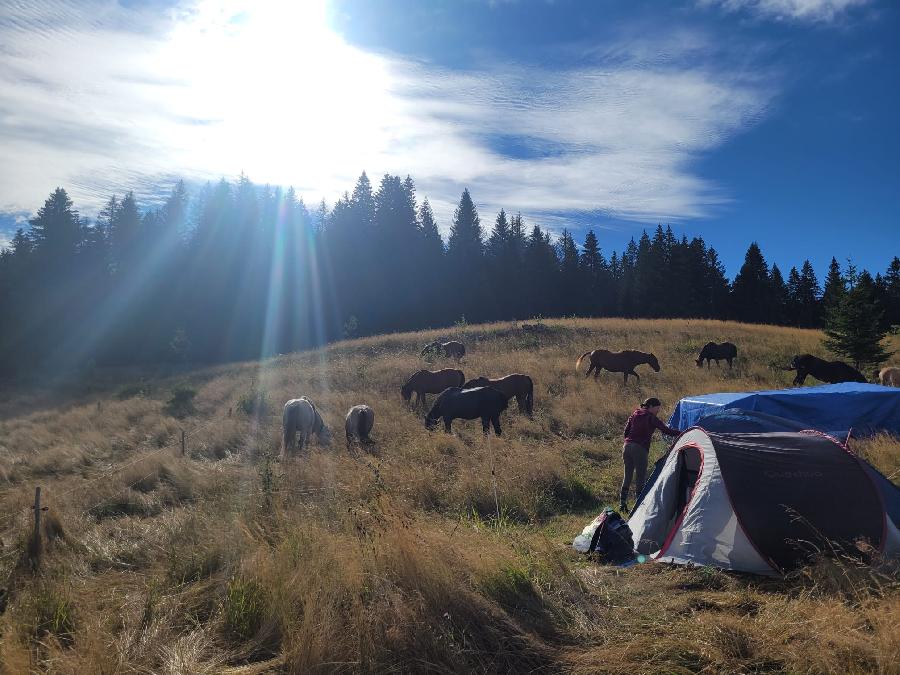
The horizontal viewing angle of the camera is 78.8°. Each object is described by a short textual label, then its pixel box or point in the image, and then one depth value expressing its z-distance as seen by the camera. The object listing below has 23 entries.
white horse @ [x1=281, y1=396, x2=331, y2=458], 12.92
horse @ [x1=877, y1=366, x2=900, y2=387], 17.95
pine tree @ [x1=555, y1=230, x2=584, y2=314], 61.44
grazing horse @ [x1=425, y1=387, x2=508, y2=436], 14.17
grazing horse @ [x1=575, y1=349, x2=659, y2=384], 21.41
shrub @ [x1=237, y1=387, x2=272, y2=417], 19.21
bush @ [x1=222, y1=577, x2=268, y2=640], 4.34
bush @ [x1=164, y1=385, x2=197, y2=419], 21.61
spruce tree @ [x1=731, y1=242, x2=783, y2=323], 60.28
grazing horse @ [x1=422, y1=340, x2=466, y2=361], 26.95
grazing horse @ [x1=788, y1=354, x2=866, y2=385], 19.08
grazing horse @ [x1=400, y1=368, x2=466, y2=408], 19.12
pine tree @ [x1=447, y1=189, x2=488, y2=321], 57.19
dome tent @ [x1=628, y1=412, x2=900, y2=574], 5.80
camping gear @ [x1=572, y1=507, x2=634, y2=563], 6.58
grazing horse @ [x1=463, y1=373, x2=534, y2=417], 17.02
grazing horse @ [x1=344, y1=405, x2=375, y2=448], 13.23
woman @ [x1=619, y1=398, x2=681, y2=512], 9.05
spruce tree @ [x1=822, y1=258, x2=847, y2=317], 58.42
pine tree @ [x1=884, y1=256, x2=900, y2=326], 58.00
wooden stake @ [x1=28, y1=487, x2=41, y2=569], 6.20
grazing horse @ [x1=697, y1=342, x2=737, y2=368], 23.69
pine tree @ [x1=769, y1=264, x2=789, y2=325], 61.59
